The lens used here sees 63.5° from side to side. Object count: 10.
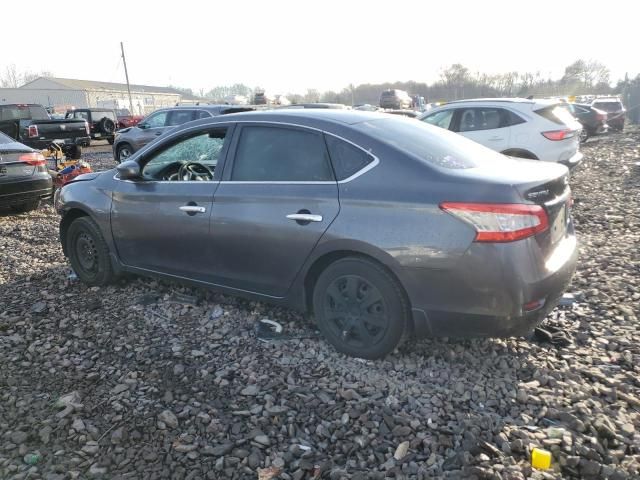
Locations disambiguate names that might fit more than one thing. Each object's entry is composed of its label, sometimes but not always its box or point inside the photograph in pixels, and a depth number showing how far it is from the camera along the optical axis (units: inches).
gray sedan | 116.7
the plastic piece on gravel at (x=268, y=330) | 152.4
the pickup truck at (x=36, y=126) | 645.3
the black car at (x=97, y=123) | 924.6
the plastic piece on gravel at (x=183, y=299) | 178.1
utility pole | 2293.3
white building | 2844.5
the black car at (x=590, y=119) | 785.6
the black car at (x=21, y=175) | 303.9
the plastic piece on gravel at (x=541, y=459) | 98.3
